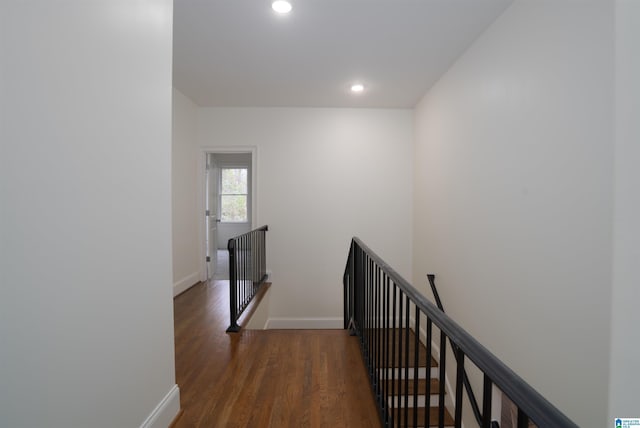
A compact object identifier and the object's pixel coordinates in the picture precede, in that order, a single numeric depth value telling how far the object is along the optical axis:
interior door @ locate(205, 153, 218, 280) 4.71
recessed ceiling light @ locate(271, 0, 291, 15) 2.15
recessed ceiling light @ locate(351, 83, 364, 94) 3.66
